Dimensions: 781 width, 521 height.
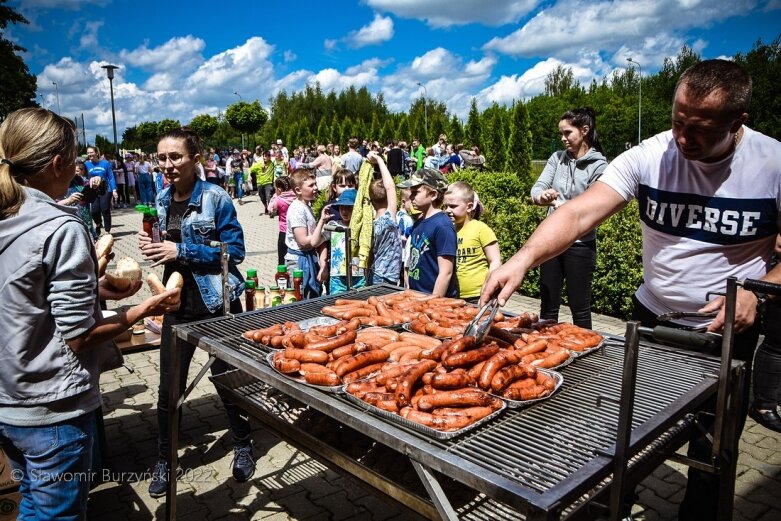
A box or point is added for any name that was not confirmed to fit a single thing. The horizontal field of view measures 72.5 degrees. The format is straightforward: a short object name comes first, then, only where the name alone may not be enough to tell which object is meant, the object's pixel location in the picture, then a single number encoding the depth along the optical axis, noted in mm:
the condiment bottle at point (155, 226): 3762
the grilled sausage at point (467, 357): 2355
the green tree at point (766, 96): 29016
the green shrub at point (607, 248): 7387
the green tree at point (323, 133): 45456
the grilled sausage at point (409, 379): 2156
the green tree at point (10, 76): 21781
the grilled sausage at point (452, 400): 2090
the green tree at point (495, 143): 28541
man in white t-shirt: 2275
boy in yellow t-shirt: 5145
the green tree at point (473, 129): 33156
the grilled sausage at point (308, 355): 2549
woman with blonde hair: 2193
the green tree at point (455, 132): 35406
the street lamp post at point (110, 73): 22672
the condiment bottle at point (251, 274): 5781
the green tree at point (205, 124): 64625
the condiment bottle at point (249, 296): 5020
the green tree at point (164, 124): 73875
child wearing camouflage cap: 4504
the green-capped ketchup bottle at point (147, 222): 3719
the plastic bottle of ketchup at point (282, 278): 6059
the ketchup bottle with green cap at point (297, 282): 5922
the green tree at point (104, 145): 51594
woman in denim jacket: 3791
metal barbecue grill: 1632
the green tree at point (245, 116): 49062
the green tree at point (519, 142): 27188
